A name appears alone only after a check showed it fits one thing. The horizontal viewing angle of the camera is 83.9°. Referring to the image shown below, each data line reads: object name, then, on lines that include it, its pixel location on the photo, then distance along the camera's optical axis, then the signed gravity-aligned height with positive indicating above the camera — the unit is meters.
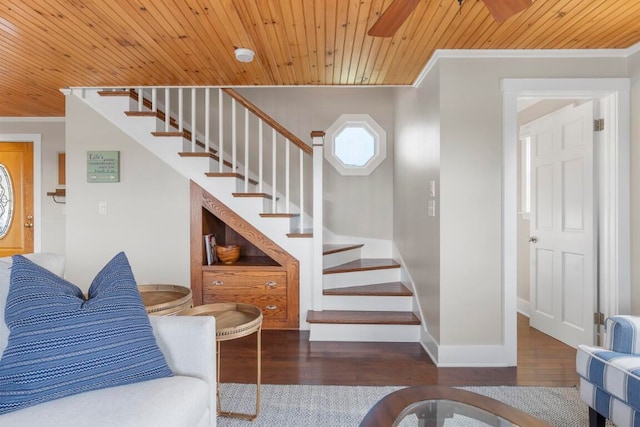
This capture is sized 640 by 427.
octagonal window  4.39 +0.85
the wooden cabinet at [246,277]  3.40 -0.61
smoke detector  2.57 +1.17
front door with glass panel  4.47 +0.17
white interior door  2.76 -0.11
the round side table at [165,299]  1.91 -0.51
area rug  1.93 -1.12
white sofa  1.08 -0.62
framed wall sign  3.39 +0.45
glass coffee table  1.19 -0.68
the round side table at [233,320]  1.72 -0.56
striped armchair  1.51 -0.74
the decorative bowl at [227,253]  3.51 -0.40
